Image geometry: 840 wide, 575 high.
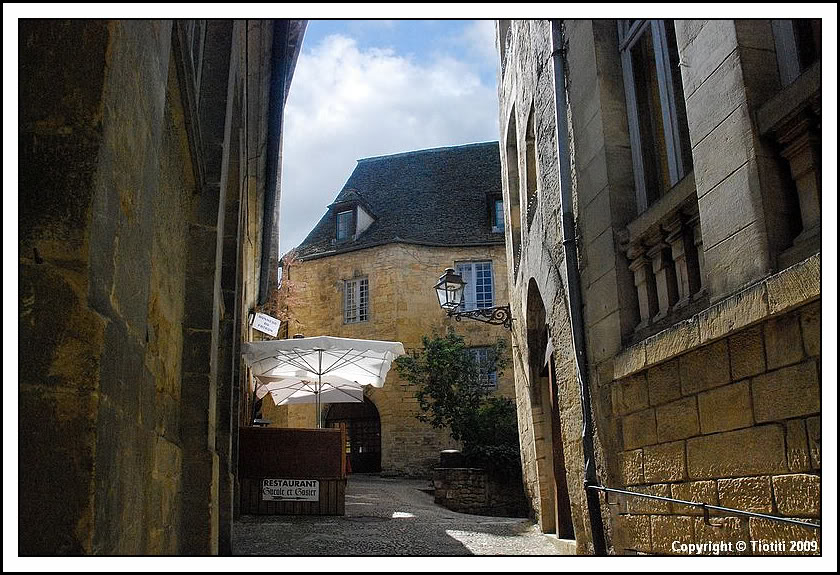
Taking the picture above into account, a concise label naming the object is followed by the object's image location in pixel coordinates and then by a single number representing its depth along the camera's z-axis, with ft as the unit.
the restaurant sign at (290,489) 27.43
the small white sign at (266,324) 30.73
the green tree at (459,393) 53.62
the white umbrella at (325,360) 29.55
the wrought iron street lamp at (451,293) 31.81
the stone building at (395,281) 67.51
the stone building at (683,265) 9.97
